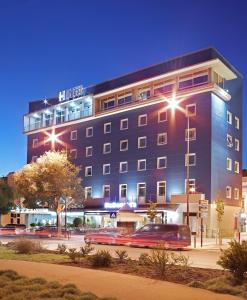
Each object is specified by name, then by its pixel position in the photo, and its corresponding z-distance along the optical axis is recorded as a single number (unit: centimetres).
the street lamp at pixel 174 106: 3169
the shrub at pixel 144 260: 957
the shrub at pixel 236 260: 757
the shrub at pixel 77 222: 3716
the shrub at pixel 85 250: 1121
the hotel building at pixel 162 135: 3101
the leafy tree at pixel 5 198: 3716
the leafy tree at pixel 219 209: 2351
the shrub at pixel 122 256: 1052
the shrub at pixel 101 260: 968
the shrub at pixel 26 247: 1303
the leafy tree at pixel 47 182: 3158
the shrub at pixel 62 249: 1299
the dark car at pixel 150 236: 1897
